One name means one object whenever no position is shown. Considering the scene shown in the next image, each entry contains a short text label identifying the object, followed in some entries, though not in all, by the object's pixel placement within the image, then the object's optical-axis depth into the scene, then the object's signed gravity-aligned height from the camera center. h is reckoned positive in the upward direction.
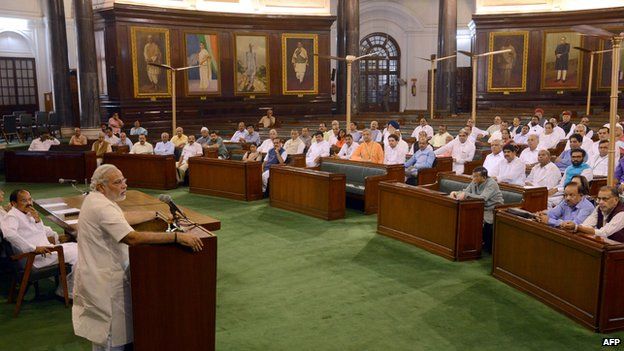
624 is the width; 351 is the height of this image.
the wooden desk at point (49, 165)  12.94 -1.32
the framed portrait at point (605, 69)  19.02 +1.12
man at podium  3.33 -0.90
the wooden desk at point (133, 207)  5.27 -1.04
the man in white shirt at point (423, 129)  14.70 -0.65
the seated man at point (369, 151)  10.63 -0.86
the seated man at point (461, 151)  10.98 -0.90
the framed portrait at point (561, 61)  19.80 +1.42
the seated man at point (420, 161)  10.20 -1.00
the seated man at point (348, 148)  11.16 -0.85
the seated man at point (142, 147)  13.39 -0.97
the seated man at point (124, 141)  14.33 -0.89
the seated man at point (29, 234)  5.23 -1.18
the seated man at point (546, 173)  8.26 -0.99
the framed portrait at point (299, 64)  20.17 +1.40
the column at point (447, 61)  19.91 +1.47
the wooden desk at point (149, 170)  12.09 -1.37
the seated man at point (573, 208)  5.57 -1.02
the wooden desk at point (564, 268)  4.67 -1.47
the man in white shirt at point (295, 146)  12.55 -0.90
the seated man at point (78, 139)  14.34 -0.85
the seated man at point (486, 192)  6.99 -1.07
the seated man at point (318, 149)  11.76 -0.91
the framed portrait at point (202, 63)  18.59 +1.33
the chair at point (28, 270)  5.16 -1.49
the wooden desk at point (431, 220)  6.73 -1.43
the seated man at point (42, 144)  13.80 -0.91
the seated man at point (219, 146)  12.77 -0.90
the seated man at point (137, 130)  16.23 -0.70
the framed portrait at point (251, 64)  19.48 +1.36
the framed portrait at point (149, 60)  17.58 +1.37
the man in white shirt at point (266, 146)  12.89 -0.93
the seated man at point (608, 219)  5.03 -1.02
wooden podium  3.48 -1.17
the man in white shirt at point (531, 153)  9.97 -0.85
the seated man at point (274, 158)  10.81 -1.02
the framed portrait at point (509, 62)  20.45 +1.45
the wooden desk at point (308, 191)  8.88 -1.38
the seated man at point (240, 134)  14.91 -0.76
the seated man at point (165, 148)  13.22 -0.98
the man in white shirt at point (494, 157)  9.05 -0.87
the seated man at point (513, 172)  8.60 -1.01
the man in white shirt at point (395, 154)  10.84 -0.93
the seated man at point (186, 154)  12.44 -1.07
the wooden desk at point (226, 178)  10.52 -1.36
